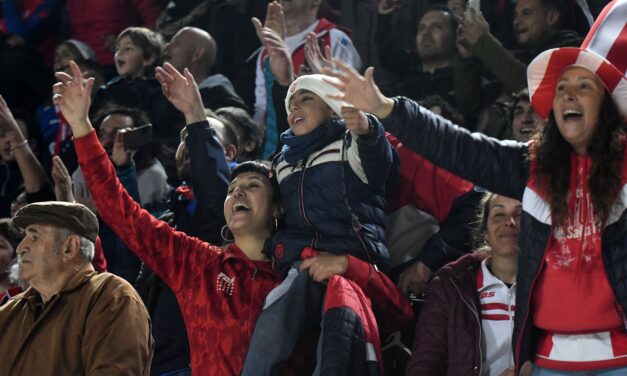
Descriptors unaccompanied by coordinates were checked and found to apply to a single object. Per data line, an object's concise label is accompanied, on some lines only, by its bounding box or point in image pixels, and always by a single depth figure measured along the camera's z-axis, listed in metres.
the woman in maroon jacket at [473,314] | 9.05
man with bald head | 15.60
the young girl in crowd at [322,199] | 9.35
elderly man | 8.92
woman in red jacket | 9.89
